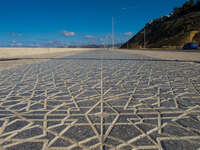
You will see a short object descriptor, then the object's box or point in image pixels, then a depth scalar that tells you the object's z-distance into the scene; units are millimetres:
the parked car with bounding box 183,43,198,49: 36562
